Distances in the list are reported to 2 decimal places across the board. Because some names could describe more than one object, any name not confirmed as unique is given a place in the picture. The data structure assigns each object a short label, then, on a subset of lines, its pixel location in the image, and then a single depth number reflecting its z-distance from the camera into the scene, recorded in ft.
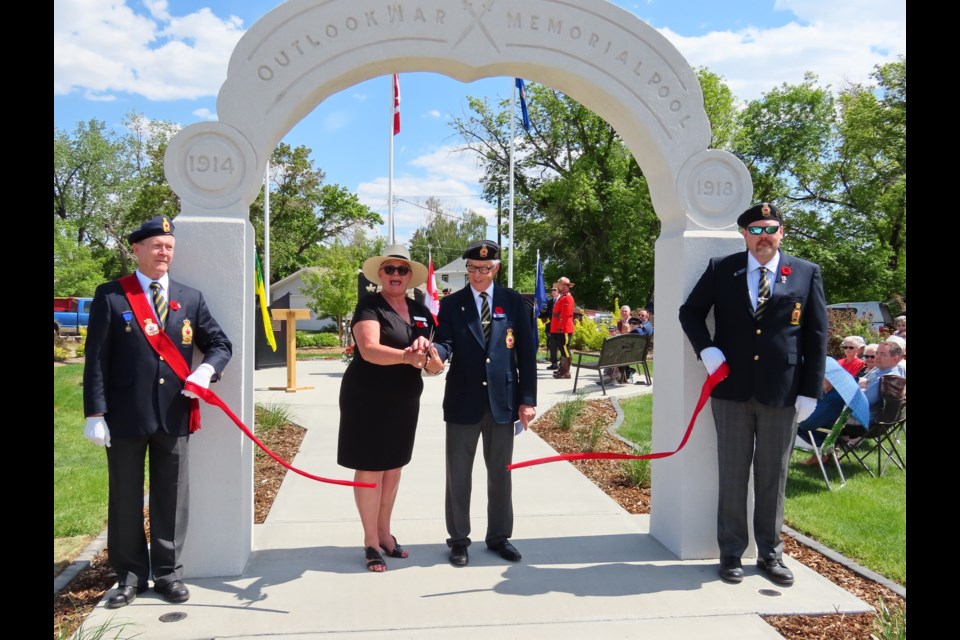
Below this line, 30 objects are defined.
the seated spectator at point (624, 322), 46.37
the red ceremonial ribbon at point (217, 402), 12.39
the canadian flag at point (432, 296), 33.96
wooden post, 39.86
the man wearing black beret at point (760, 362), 13.41
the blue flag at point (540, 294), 53.93
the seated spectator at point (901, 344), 22.47
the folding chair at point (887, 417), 20.81
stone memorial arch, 13.62
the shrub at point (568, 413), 28.45
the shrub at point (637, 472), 20.62
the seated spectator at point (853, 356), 25.02
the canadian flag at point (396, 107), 57.82
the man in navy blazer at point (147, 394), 12.03
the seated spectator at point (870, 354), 23.62
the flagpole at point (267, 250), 55.75
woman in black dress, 13.88
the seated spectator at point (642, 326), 44.70
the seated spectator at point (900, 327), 35.99
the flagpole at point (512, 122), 57.81
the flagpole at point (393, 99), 57.67
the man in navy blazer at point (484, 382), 14.43
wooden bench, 36.52
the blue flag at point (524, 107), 55.61
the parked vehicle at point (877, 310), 78.59
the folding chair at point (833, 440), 19.94
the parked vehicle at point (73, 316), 90.05
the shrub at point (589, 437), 24.98
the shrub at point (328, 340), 85.66
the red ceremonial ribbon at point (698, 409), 13.67
